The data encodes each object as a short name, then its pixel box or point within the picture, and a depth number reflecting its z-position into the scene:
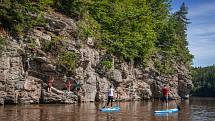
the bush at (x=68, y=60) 41.34
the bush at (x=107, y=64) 49.72
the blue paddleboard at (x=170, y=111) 30.04
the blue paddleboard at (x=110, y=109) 31.49
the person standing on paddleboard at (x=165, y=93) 34.91
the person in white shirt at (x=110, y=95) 35.09
